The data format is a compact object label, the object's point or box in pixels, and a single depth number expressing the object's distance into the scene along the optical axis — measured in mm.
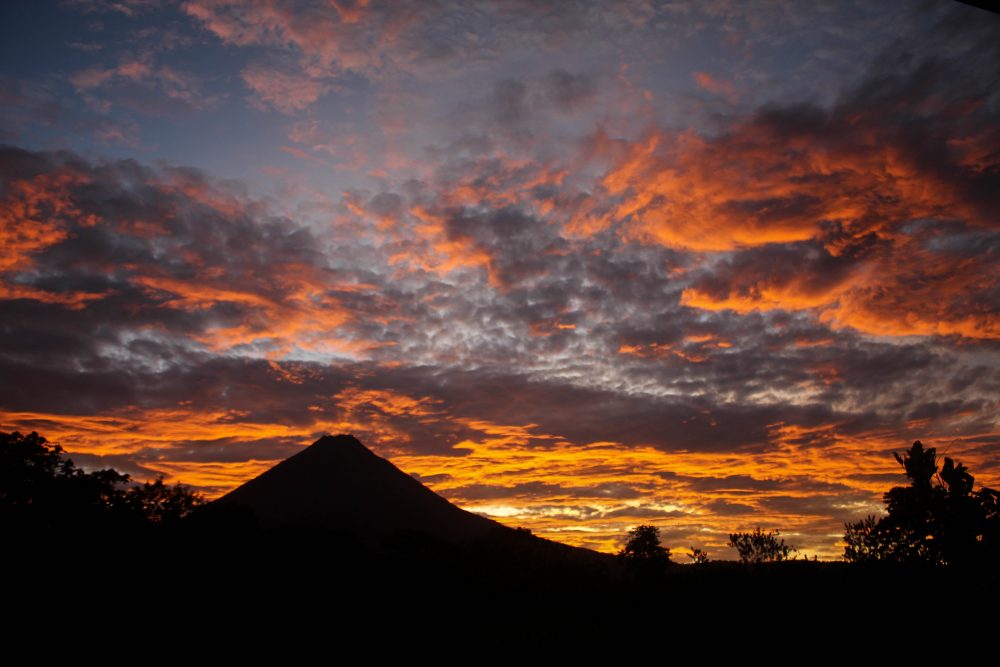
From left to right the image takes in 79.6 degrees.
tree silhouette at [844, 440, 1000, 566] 11492
